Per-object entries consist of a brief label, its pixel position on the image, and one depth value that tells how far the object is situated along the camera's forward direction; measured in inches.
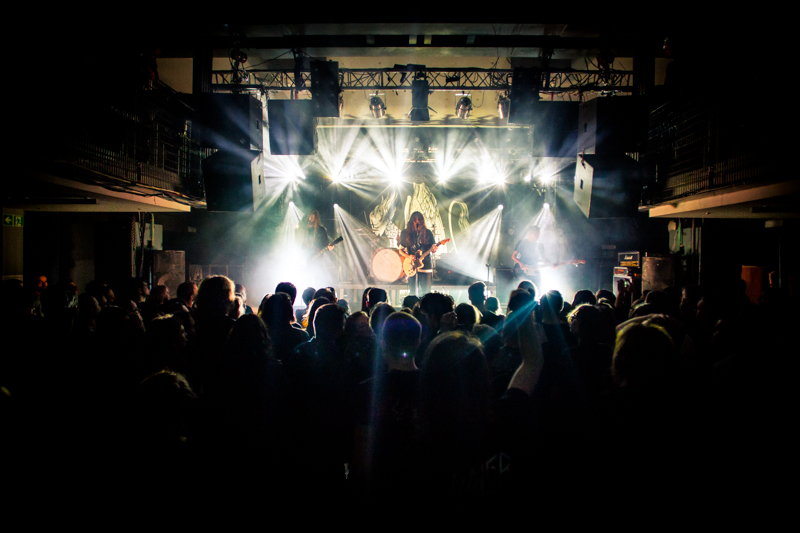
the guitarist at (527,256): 402.3
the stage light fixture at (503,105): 319.0
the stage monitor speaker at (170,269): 292.9
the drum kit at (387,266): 413.1
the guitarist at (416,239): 407.2
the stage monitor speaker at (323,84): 257.4
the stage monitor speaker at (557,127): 248.5
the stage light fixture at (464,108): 326.0
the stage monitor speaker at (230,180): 230.7
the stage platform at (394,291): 413.7
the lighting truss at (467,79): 261.0
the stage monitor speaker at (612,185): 223.5
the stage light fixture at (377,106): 331.3
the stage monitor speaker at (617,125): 222.4
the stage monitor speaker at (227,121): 233.3
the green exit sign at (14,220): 263.1
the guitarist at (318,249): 429.7
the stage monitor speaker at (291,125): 253.0
